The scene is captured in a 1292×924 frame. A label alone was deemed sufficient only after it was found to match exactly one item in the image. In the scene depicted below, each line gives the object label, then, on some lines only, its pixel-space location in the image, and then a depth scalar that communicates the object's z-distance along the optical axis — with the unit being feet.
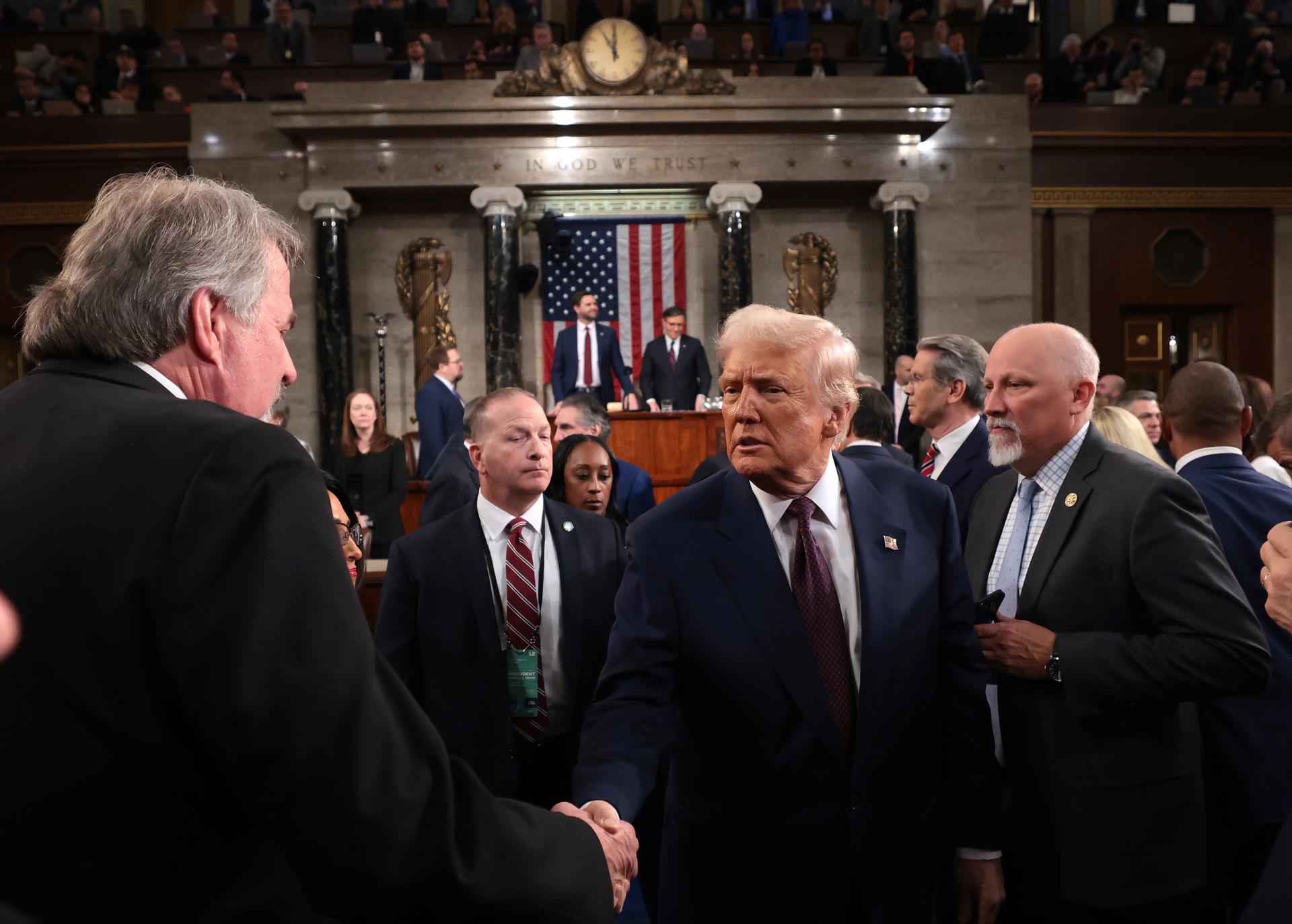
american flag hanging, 42.14
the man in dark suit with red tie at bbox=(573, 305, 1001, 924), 6.95
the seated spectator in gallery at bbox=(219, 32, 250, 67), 44.73
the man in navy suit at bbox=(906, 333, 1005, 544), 12.51
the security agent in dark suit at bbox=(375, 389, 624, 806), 10.17
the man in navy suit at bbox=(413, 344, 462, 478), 26.45
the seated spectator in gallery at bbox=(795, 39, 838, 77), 42.01
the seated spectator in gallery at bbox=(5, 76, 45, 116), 42.93
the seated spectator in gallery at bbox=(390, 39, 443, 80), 41.42
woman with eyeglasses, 10.32
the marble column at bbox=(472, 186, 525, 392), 39.93
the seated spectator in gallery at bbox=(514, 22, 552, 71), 40.91
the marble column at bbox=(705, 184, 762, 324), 40.11
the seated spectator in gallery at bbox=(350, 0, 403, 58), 45.39
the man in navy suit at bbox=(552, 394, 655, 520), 16.56
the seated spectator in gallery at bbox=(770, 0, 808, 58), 45.03
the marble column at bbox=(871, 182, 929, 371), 40.63
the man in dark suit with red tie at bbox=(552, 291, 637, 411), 37.32
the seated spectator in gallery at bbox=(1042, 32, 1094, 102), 44.88
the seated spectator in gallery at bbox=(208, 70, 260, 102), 41.50
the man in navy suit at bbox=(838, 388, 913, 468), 13.70
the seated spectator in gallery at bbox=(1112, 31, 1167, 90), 44.75
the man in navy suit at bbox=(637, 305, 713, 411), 35.76
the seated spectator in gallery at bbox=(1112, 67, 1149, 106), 43.57
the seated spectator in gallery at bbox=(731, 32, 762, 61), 43.34
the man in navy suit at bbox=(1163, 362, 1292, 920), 8.98
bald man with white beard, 7.14
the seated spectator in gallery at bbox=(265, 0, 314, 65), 45.57
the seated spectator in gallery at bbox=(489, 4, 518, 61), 44.70
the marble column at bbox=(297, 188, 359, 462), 39.73
